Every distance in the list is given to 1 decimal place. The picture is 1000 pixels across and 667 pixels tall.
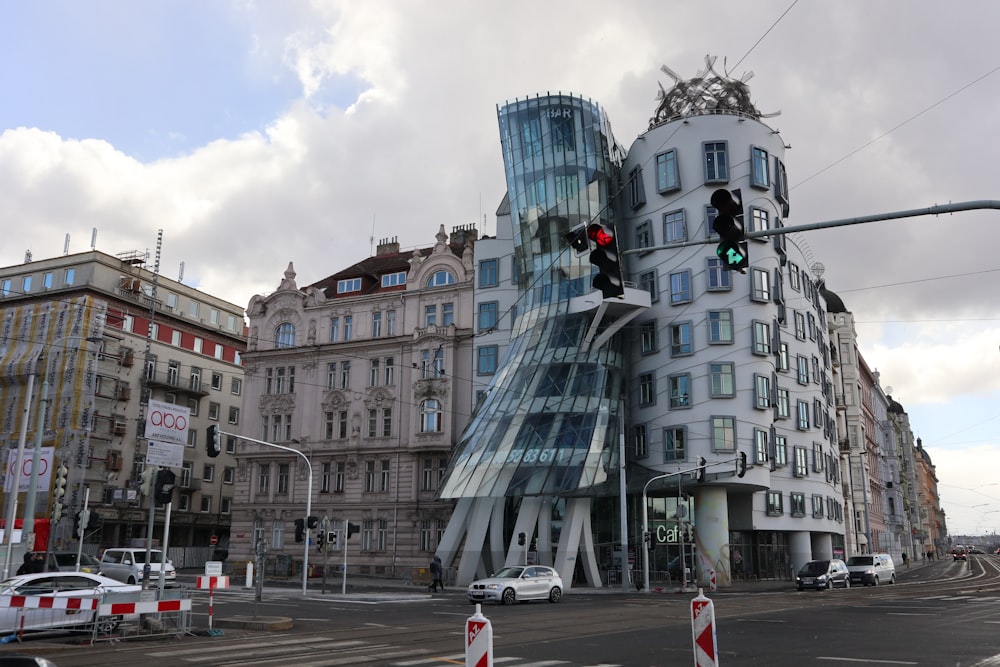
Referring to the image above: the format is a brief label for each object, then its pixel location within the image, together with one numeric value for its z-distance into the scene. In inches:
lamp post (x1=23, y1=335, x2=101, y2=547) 1280.8
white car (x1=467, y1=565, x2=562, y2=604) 1200.2
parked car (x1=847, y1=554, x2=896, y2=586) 1771.7
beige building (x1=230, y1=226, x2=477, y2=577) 2209.6
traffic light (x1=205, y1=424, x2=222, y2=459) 1185.6
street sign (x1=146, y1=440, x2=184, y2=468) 743.7
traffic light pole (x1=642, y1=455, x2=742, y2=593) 1609.3
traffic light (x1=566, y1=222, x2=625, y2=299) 489.1
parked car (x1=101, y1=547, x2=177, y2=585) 1537.9
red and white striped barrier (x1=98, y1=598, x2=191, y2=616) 682.8
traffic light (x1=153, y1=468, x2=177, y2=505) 759.7
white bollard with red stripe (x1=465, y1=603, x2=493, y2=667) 314.8
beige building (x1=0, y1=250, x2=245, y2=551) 2519.7
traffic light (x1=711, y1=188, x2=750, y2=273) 465.5
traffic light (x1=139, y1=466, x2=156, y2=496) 765.9
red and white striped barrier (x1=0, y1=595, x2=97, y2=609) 689.6
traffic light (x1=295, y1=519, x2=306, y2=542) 1447.6
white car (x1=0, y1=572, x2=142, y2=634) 701.9
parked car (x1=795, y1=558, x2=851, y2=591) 1558.8
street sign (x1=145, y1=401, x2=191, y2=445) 740.6
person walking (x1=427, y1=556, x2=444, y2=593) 1584.6
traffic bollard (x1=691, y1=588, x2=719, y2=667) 348.8
